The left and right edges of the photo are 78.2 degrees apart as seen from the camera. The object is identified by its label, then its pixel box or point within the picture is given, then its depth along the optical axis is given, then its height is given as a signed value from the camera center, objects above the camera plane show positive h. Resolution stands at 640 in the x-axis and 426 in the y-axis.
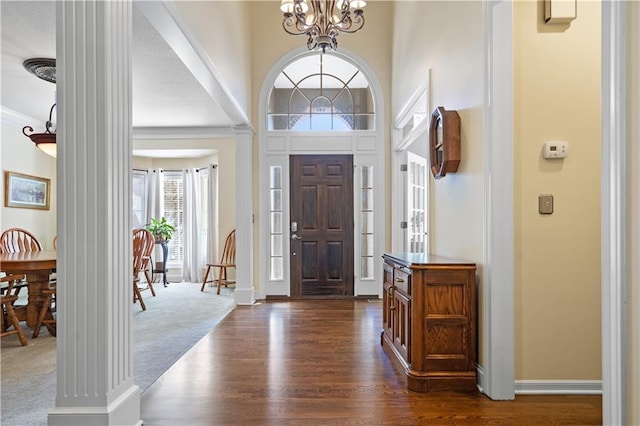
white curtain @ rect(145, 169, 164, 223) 7.73 +0.37
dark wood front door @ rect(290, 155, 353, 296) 5.66 -0.17
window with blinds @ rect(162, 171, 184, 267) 7.88 +0.15
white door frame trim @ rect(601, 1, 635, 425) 1.39 +0.00
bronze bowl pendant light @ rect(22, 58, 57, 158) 3.76 +1.42
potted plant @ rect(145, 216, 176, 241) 7.24 -0.29
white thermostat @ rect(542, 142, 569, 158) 2.38 +0.39
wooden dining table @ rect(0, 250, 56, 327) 3.50 -0.53
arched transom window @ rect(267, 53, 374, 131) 5.72 +1.71
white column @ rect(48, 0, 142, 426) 1.76 -0.03
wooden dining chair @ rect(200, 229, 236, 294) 6.76 -0.68
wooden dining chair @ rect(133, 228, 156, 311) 5.06 -0.50
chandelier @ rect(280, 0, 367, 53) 3.63 +1.90
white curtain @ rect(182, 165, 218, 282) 7.43 -0.13
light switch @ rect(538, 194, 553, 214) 2.40 +0.06
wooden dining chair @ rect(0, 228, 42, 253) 4.66 -0.37
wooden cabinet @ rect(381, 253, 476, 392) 2.44 -0.71
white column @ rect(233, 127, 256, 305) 5.23 -0.21
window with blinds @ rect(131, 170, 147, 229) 7.66 +0.30
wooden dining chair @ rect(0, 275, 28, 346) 3.48 -0.89
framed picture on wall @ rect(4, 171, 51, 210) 5.64 +0.34
